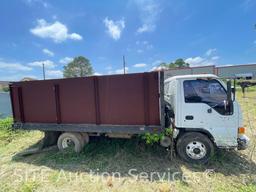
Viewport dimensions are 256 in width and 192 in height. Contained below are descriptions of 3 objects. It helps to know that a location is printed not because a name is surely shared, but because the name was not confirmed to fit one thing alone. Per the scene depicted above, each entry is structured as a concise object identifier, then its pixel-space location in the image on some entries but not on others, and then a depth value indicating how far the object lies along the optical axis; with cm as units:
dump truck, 367
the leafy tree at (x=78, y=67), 5159
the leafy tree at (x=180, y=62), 6614
